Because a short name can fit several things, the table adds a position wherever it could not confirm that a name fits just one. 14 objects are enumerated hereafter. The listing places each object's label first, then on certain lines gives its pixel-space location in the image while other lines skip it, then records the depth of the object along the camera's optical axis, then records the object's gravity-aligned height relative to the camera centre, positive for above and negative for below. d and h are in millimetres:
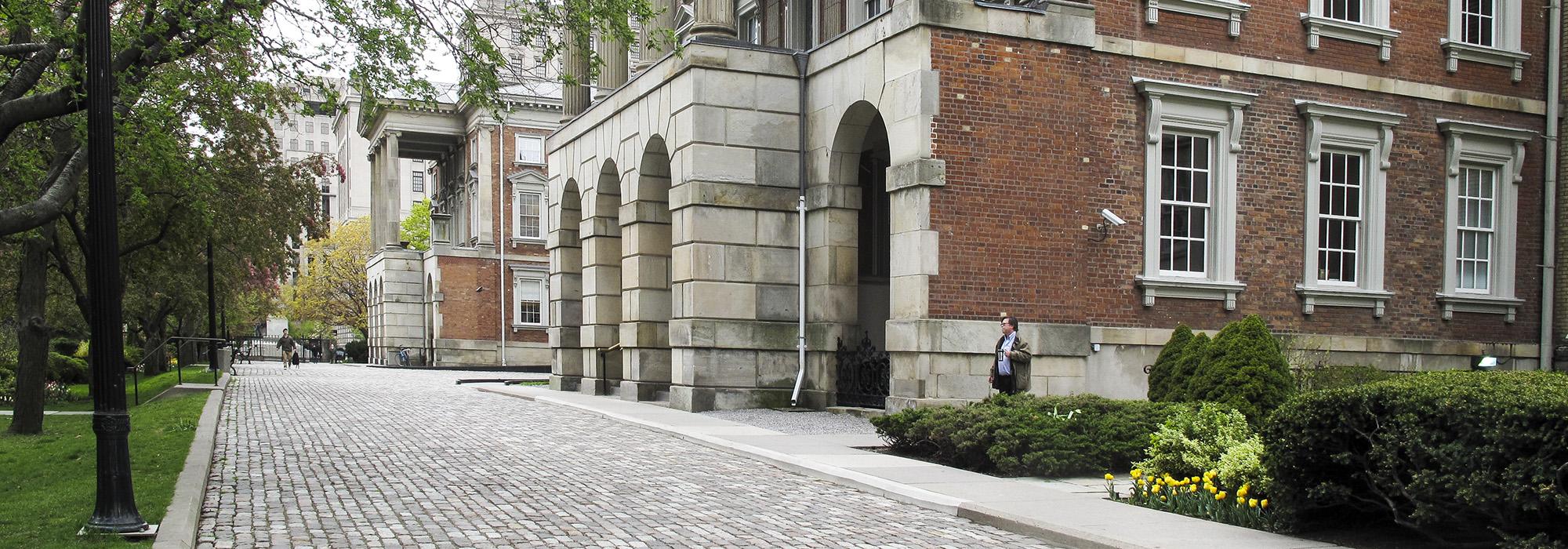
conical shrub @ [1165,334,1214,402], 14845 -1584
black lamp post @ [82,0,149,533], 8828 -563
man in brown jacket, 16406 -1621
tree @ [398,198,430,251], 83688 -69
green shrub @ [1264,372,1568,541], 7152 -1320
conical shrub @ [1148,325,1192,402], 15852 -1652
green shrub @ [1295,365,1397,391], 17438 -1977
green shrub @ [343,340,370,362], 81188 -7630
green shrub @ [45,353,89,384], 34156 -3822
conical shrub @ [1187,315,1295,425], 13797 -1505
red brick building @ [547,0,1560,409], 18609 +578
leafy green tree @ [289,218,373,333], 79500 -3388
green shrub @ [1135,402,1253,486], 10867 -1759
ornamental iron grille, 20250 -2295
